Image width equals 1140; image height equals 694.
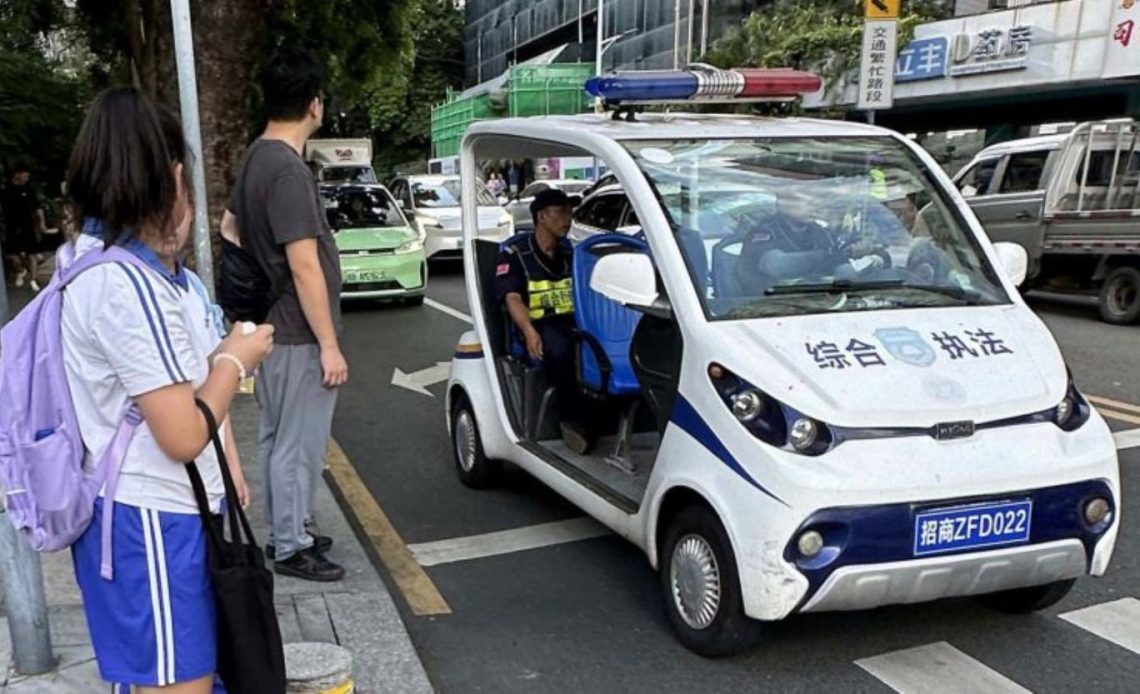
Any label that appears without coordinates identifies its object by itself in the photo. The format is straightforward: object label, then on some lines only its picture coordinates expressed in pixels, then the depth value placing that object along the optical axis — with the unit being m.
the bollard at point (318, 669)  2.77
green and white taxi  11.48
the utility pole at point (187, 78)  5.79
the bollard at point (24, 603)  2.87
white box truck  24.12
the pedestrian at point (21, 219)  12.30
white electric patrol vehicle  2.95
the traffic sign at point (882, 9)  9.72
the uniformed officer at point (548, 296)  4.73
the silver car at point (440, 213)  13.71
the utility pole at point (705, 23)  30.05
